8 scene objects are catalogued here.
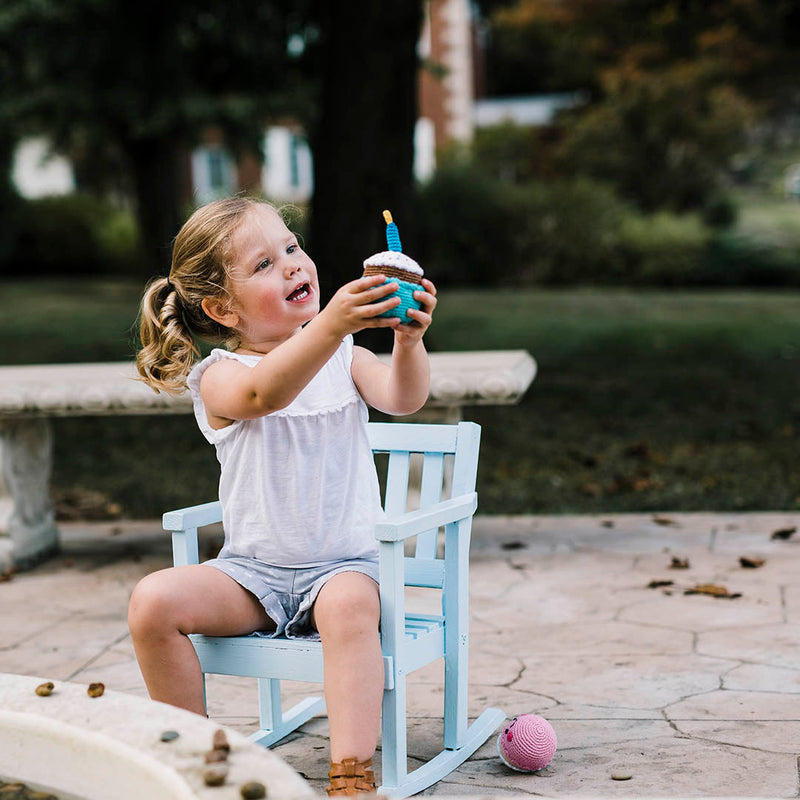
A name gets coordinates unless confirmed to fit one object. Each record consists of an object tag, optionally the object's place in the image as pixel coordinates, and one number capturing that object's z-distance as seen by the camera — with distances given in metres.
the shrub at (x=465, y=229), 18.27
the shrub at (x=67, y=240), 22.34
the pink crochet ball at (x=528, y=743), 2.79
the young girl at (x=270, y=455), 2.47
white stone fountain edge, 1.73
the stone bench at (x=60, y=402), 4.67
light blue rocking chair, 2.56
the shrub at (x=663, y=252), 18.14
